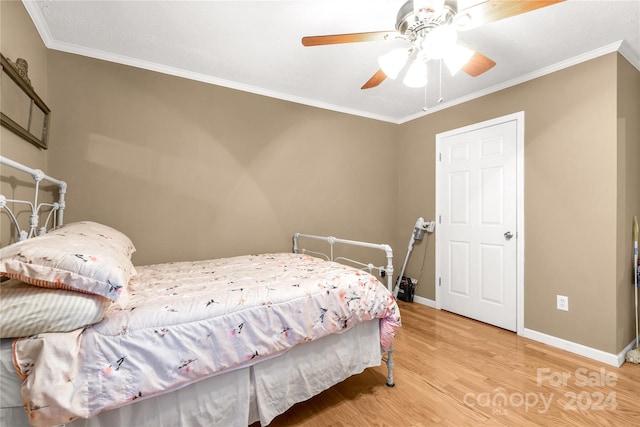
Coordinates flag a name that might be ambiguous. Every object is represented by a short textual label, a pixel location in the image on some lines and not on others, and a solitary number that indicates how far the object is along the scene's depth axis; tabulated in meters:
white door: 2.73
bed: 0.92
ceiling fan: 1.26
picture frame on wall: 1.44
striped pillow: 0.90
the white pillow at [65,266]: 0.92
